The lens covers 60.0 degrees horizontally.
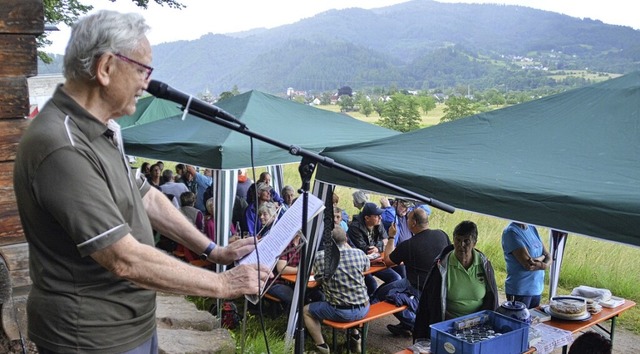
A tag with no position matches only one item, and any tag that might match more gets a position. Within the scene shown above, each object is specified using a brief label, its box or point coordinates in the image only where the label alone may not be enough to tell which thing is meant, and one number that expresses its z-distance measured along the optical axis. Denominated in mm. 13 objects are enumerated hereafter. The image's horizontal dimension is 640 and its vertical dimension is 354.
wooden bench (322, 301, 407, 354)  5275
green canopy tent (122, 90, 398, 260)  6500
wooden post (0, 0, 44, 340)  3068
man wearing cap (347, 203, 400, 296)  6887
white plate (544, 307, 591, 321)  4621
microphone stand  2057
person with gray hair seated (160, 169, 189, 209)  9117
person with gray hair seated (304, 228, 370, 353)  5277
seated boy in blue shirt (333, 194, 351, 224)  7689
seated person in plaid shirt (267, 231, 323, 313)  6141
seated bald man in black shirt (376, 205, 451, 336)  5582
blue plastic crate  3555
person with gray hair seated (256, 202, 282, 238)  6934
